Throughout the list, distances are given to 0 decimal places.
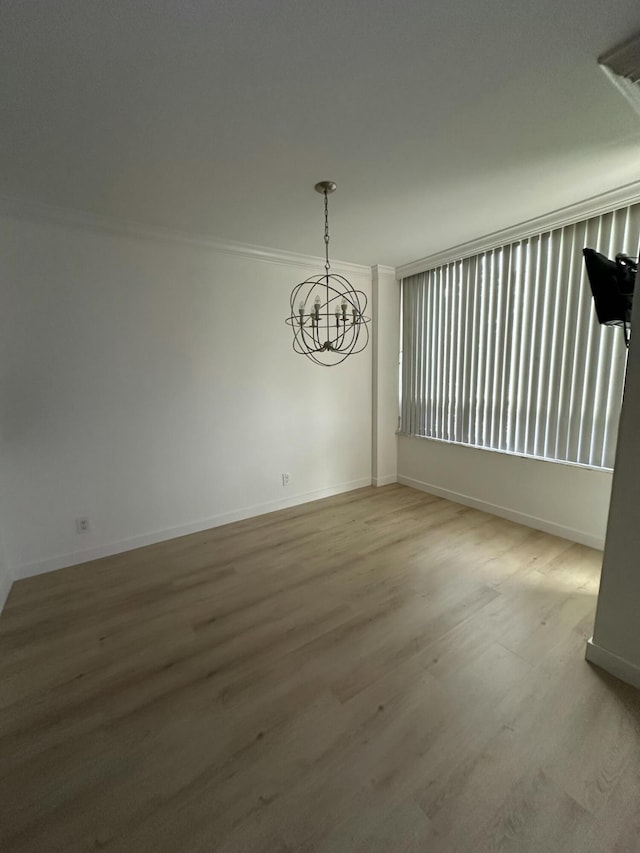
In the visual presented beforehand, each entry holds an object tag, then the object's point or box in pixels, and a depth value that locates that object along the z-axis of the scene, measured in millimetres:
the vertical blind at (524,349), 2684
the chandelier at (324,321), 3625
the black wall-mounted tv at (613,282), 1825
